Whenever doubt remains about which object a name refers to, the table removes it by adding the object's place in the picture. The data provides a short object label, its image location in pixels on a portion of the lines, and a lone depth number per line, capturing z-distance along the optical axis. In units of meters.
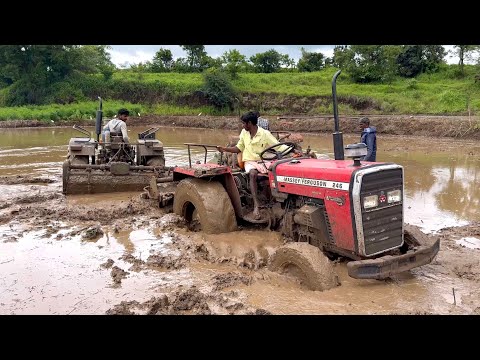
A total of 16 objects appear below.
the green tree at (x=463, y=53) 32.19
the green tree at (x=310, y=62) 45.38
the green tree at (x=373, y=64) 34.72
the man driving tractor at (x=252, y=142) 6.13
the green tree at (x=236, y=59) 45.38
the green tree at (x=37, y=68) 42.28
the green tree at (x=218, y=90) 35.75
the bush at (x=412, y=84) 30.97
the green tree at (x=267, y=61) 46.62
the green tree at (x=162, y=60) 52.22
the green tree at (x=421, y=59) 34.91
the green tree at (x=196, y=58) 48.84
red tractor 4.30
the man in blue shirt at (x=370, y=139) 8.11
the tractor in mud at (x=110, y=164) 9.31
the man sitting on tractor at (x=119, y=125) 9.84
